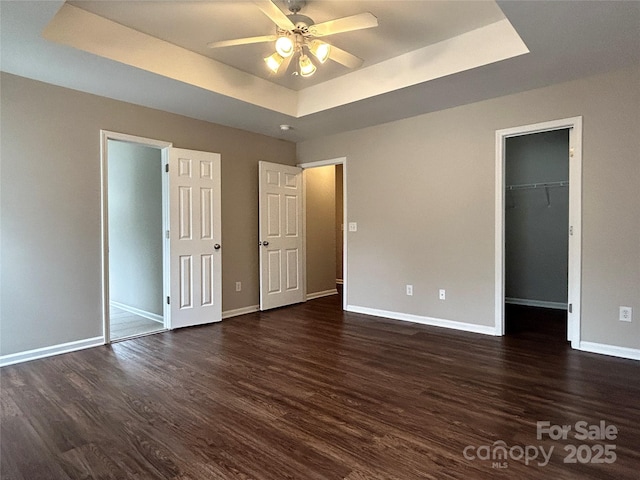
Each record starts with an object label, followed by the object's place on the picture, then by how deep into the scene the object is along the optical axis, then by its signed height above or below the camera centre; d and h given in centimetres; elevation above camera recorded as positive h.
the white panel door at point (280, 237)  516 -12
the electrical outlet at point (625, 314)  316 -76
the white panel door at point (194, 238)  421 -10
